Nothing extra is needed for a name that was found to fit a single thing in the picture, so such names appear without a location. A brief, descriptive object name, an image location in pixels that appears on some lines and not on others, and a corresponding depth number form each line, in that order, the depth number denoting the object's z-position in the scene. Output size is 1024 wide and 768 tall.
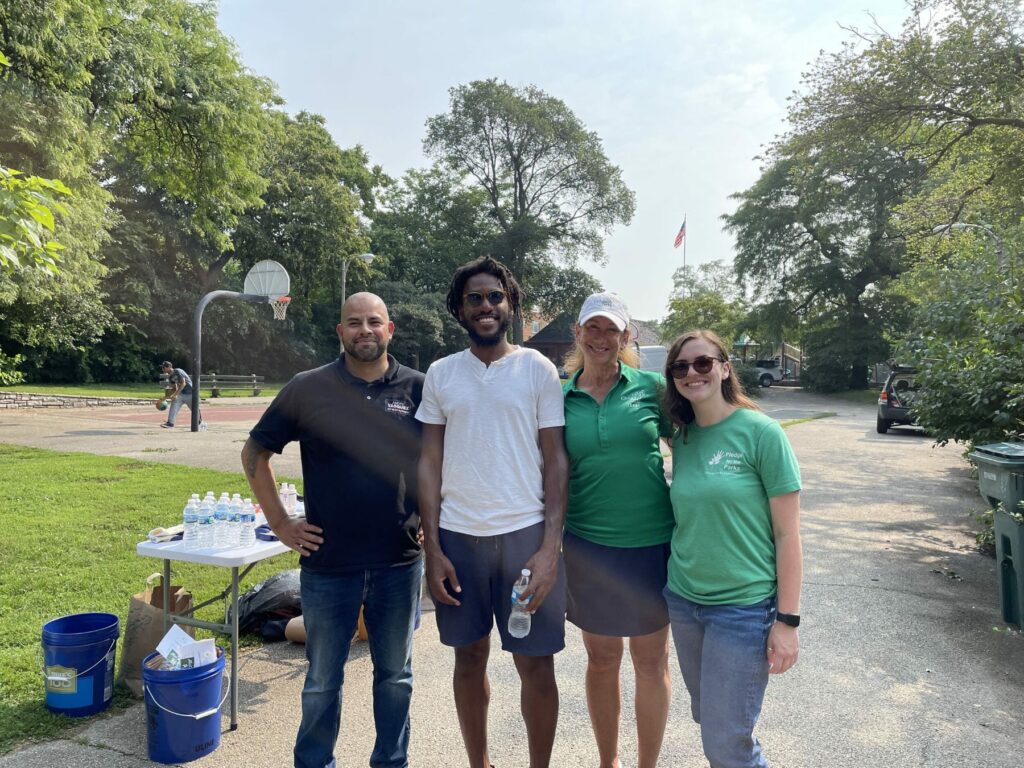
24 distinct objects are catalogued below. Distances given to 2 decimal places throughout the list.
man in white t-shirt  2.53
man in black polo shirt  2.70
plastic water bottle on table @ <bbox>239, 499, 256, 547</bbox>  3.63
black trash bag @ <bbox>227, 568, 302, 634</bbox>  4.43
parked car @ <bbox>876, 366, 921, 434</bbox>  16.74
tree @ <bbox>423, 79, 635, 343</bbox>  47.28
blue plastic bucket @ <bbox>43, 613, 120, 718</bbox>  3.27
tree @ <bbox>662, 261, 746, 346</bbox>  40.38
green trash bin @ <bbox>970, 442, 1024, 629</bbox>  4.31
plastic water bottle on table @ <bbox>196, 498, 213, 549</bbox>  3.57
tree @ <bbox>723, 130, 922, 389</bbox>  38.69
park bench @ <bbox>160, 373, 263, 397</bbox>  30.78
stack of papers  3.09
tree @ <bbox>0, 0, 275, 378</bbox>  11.59
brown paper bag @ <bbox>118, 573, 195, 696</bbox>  3.55
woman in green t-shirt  2.20
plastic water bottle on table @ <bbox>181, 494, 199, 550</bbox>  3.65
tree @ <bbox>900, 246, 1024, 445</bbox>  6.04
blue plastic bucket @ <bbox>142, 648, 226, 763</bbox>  2.96
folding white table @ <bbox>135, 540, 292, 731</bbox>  3.32
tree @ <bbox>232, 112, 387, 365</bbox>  36.66
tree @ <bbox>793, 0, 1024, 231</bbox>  11.07
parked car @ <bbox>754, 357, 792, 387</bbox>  44.51
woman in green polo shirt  2.60
